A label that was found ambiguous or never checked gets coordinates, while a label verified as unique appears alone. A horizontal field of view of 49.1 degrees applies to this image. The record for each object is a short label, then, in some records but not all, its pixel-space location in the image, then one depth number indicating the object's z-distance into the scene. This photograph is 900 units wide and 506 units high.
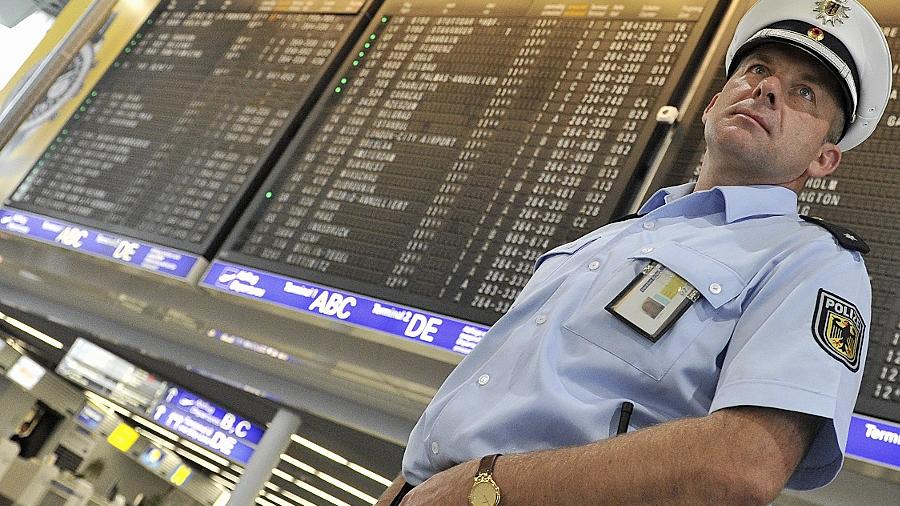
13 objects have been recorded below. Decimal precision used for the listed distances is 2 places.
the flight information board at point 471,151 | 3.03
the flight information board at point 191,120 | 3.80
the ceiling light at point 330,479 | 3.97
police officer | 0.90
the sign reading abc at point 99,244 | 3.58
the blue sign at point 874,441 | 2.20
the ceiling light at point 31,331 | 5.53
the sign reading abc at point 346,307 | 2.90
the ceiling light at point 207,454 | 4.90
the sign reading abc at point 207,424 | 4.43
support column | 3.54
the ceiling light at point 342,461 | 3.90
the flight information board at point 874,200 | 2.32
